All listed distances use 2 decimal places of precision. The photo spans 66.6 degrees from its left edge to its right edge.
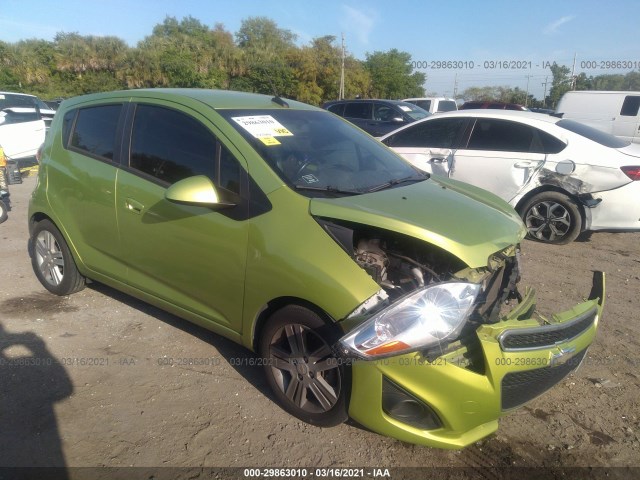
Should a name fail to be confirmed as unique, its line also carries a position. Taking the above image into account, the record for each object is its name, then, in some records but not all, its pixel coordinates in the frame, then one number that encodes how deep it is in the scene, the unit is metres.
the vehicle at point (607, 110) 13.32
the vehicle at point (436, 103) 18.56
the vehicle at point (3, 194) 6.69
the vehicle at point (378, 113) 12.84
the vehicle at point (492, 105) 19.77
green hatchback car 2.24
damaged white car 5.57
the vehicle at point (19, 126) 10.58
